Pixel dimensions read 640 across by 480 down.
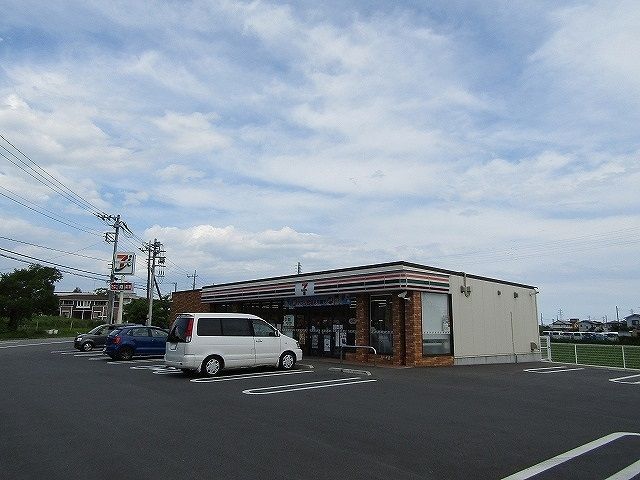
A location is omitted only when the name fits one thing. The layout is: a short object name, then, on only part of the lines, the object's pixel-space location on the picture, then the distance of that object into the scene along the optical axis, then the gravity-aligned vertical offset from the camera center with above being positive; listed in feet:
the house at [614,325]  371.23 +11.83
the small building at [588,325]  399.91 +12.27
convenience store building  62.69 +3.45
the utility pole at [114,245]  135.90 +25.10
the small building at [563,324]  427.41 +14.33
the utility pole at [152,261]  136.73 +22.30
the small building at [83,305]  361.10 +20.68
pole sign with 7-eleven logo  143.01 +19.91
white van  49.19 -0.69
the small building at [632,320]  393.04 +16.75
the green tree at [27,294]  195.52 +15.44
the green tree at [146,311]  171.63 +7.93
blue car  69.62 -0.96
